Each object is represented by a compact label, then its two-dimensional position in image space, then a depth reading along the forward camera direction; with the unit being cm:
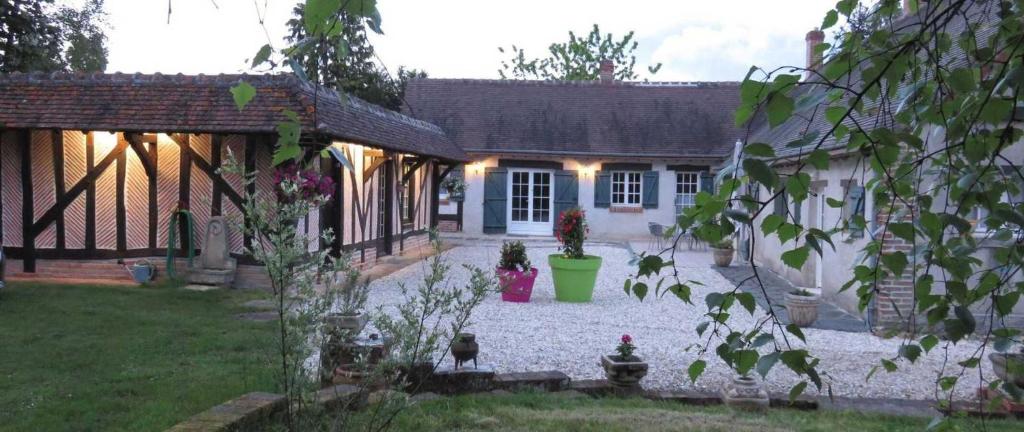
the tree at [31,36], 1658
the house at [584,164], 2022
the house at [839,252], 780
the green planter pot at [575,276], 956
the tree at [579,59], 3809
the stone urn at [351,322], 387
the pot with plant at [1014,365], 176
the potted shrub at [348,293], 320
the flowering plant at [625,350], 533
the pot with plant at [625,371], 519
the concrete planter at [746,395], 487
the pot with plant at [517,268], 914
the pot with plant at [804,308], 798
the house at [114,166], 982
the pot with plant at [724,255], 1367
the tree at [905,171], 145
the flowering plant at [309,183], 841
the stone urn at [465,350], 502
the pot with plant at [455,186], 1995
